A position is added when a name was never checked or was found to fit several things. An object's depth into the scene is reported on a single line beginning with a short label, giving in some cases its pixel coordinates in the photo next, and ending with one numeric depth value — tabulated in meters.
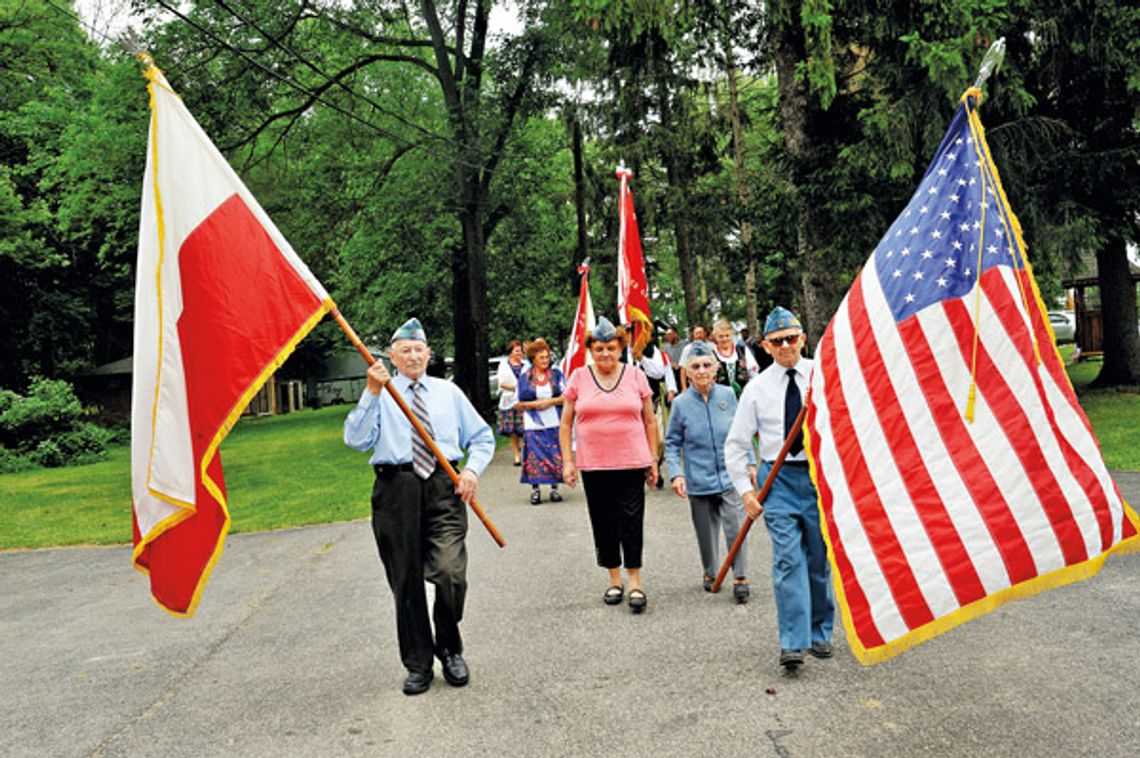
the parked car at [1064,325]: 37.88
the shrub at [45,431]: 25.39
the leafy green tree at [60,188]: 23.02
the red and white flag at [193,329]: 4.55
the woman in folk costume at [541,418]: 12.14
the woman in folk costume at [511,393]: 14.74
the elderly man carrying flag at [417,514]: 5.26
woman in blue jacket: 6.97
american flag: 4.05
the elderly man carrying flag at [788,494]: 5.08
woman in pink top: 6.89
